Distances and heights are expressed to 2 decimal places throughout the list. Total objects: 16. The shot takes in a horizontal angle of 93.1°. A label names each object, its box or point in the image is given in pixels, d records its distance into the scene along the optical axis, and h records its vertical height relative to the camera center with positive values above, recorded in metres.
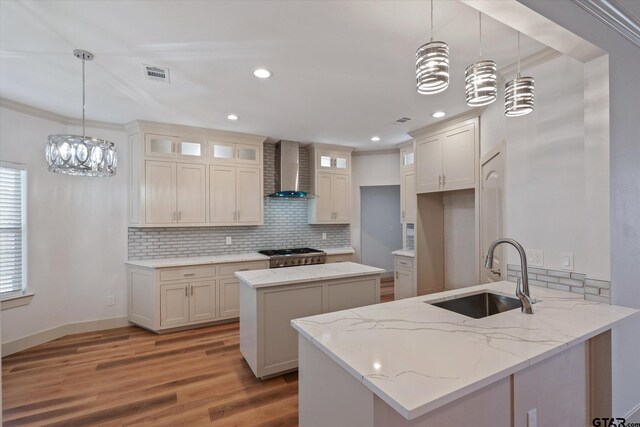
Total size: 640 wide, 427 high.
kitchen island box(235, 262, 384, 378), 2.63 -0.81
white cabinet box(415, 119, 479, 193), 3.58 +0.73
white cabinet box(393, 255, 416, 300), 4.68 -1.01
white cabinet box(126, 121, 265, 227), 3.95 +0.55
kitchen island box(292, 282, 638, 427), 1.07 -0.57
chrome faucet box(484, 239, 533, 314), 1.71 -0.40
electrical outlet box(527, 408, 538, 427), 1.33 -0.90
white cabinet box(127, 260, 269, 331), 3.78 -1.03
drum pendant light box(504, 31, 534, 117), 1.74 +0.69
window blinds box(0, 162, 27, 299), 3.20 -0.14
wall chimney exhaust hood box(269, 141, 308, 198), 4.94 +0.74
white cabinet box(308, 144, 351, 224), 5.20 +0.52
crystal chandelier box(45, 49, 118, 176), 2.29 +0.49
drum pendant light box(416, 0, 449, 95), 1.35 +0.67
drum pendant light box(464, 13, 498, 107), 1.54 +0.68
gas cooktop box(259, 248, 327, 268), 4.43 -0.63
